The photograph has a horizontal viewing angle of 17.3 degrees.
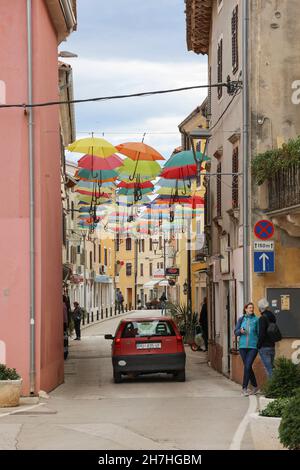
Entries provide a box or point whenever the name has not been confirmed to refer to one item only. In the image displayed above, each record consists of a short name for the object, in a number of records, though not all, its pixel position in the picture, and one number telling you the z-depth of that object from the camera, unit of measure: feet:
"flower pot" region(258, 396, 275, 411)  40.23
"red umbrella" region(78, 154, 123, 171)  87.30
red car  73.56
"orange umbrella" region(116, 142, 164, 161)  87.20
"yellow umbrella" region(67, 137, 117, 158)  83.87
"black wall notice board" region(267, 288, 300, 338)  67.41
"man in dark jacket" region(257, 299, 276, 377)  62.23
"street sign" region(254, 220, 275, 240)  65.87
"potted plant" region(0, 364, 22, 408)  56.95
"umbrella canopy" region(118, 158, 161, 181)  91.20
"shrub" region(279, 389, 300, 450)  32.30
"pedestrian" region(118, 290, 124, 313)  293.02
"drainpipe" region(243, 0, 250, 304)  68.69
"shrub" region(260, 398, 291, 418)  36.86
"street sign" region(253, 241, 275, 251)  66.23
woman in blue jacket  63.26
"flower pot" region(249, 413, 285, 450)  35.58
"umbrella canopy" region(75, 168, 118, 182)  96.27
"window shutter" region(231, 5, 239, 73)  74.79
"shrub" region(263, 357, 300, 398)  42.93
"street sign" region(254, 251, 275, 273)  66.13
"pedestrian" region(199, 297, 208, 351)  105.91
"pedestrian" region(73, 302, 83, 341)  148.73
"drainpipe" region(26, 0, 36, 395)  62.54
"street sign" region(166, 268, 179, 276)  169.59
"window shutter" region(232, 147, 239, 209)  74.13
